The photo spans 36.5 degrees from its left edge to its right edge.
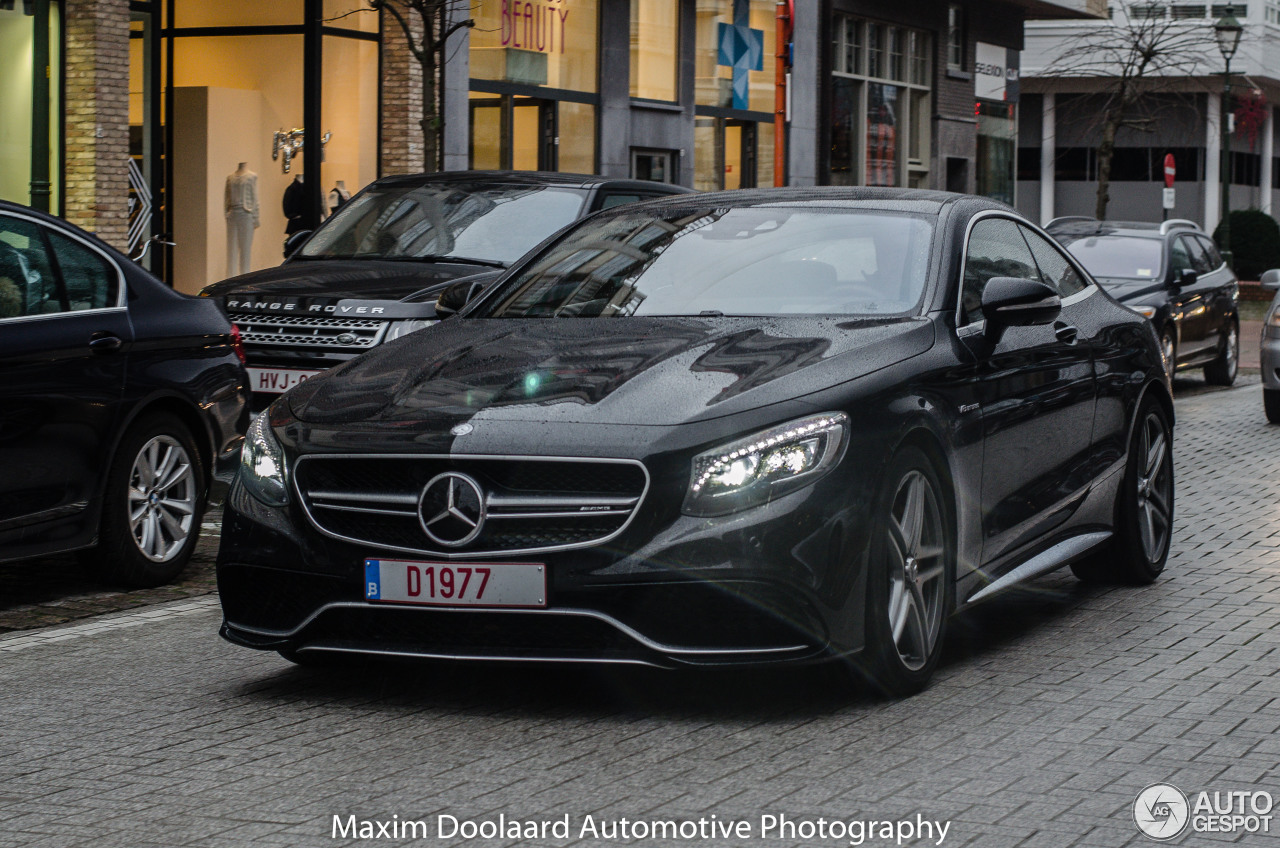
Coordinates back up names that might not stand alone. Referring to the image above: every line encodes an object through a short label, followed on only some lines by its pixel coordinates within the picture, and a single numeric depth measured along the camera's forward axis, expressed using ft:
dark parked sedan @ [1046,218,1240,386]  61.52
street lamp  110.52
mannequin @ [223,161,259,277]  77.10
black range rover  35.94
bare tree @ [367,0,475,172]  56.18
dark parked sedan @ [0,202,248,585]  23.79
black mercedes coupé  16.98
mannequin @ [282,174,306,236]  78.38
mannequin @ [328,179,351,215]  79.41
